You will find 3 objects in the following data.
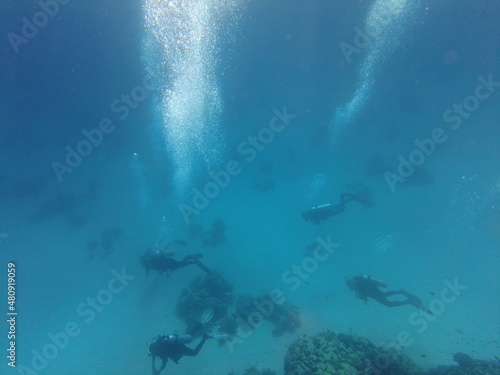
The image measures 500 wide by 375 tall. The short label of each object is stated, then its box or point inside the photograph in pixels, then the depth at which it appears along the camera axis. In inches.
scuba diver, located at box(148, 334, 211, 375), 344.8
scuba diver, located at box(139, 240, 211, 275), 513.0
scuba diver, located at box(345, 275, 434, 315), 454.1
